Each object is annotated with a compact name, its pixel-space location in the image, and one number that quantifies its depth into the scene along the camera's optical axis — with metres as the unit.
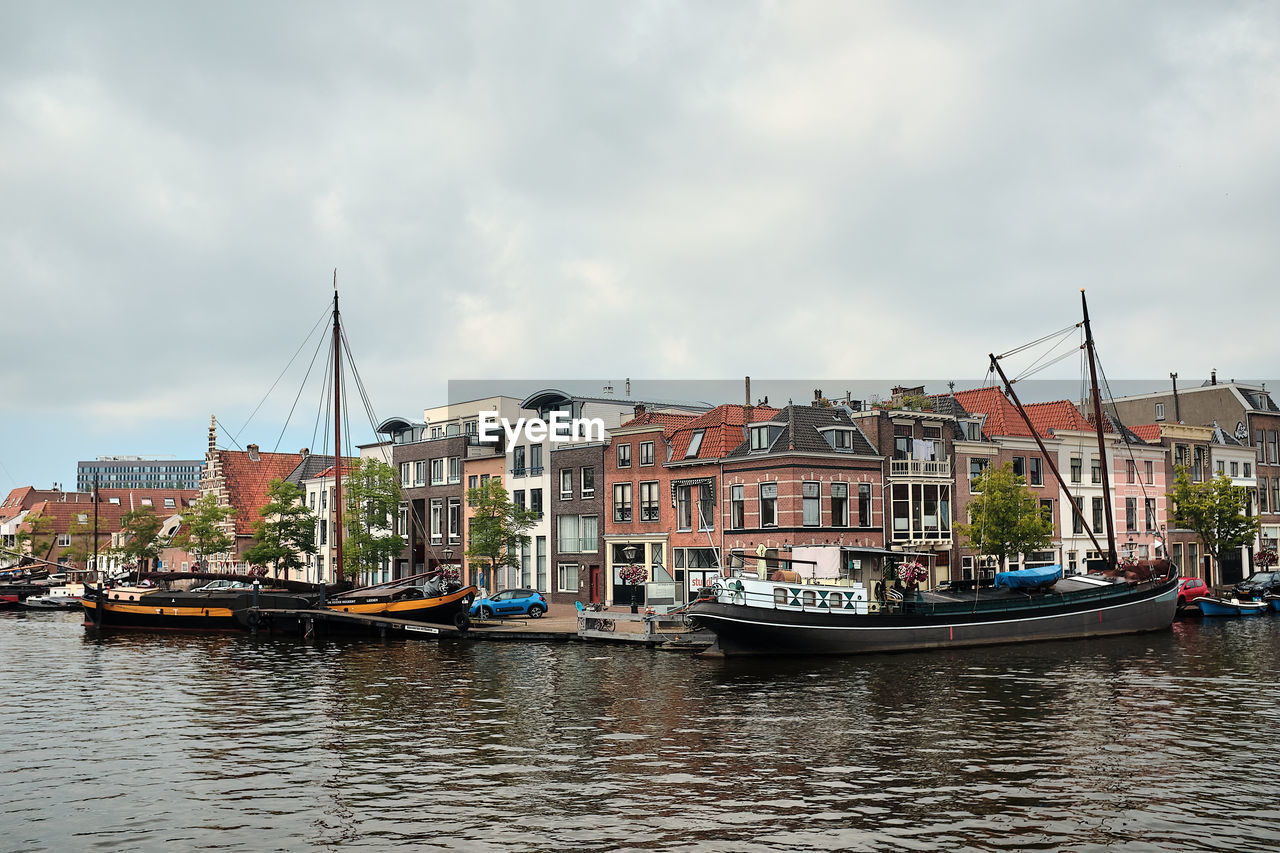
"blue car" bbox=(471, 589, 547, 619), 57.78
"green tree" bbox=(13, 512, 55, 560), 127.94
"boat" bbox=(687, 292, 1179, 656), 40.31
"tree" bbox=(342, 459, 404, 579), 72.50
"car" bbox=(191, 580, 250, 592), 60.16
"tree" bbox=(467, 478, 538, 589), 64.25
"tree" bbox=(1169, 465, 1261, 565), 70.56
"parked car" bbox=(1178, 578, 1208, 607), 60.81
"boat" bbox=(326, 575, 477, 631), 50.94
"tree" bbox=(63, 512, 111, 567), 122.69
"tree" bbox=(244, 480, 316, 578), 75.56
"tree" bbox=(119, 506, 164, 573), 101.38
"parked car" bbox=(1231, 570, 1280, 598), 65.12
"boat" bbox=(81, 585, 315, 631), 55.69
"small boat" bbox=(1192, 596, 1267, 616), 59.12
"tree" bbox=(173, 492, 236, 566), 83.50
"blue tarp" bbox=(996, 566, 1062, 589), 47.09
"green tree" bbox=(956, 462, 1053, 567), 59.75
